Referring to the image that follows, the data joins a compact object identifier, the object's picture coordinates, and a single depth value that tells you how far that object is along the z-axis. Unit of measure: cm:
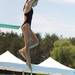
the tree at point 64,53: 8297
